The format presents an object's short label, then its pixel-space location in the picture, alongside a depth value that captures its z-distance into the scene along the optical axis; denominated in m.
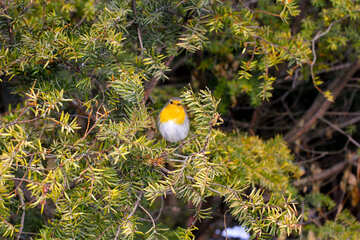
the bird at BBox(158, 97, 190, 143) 3.73
